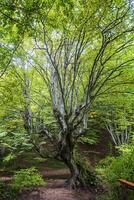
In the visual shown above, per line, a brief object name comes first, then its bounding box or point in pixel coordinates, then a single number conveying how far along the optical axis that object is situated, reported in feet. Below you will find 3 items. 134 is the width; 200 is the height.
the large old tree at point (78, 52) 12.18
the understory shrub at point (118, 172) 10.87
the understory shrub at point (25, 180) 16.62
